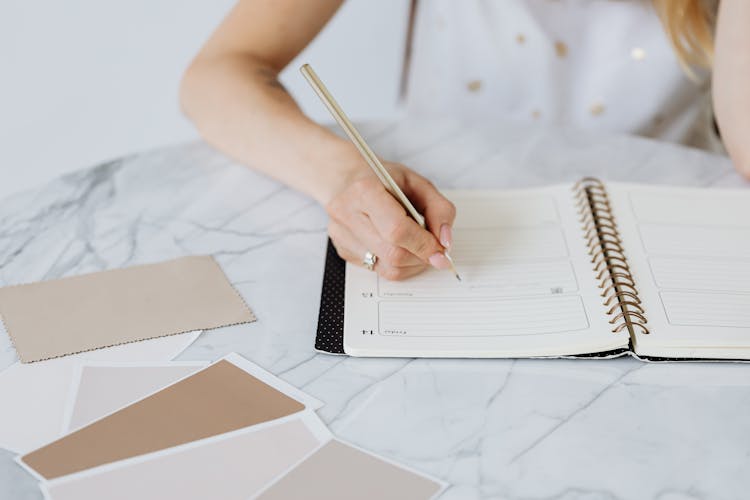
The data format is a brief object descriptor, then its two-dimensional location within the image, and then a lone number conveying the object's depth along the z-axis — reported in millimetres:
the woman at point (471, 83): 826
